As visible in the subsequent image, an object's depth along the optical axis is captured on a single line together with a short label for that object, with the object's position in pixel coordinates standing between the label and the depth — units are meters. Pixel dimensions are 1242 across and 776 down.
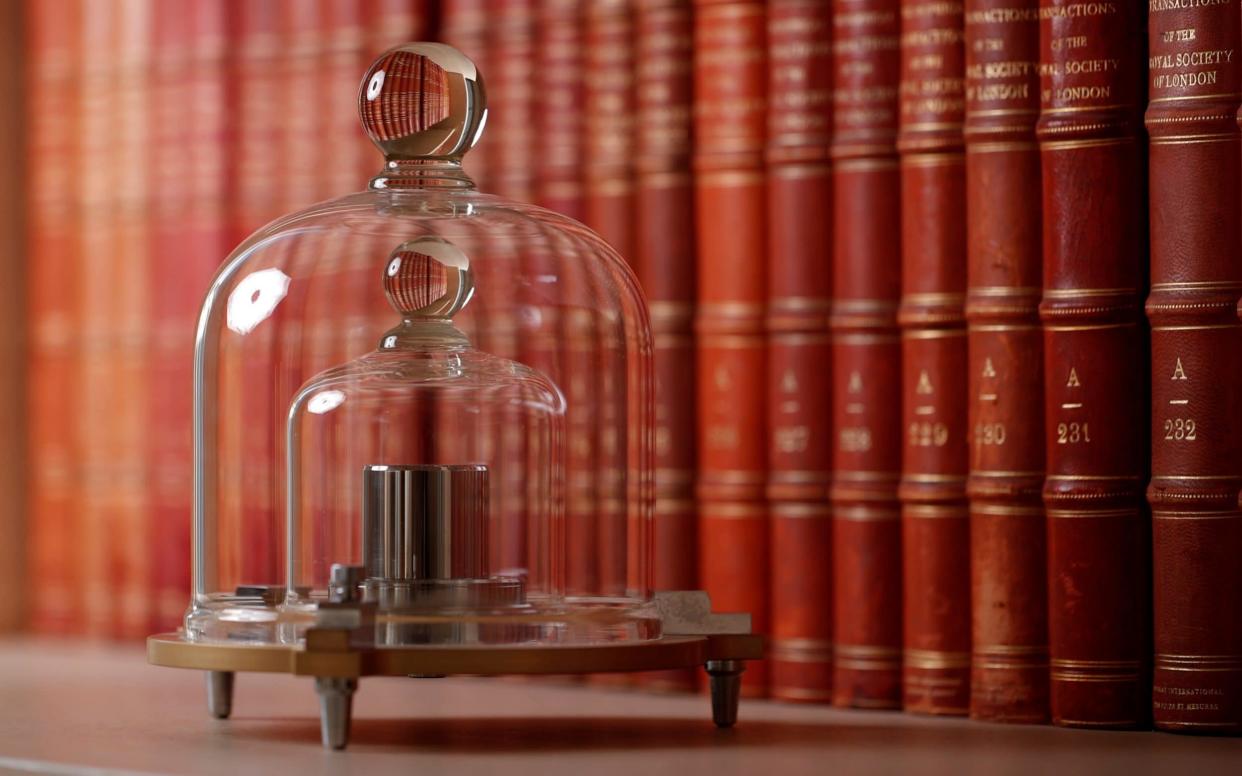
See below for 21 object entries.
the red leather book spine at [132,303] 1.43
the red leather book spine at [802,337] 1.21
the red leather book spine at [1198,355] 1.11
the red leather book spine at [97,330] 1.44
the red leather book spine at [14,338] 1.50
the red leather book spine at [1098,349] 1.13
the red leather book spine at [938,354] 1.17
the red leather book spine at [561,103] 1.29
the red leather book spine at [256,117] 1.38
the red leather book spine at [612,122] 1.27
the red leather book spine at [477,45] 1.31
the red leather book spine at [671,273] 1.25
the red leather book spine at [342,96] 1.35
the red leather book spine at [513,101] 1.30
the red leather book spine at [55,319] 1.47
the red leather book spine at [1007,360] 1.15
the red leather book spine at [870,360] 1.19
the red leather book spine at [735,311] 1.23
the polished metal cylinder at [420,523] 1.08
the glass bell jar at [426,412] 1.08
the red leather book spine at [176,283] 1.41
